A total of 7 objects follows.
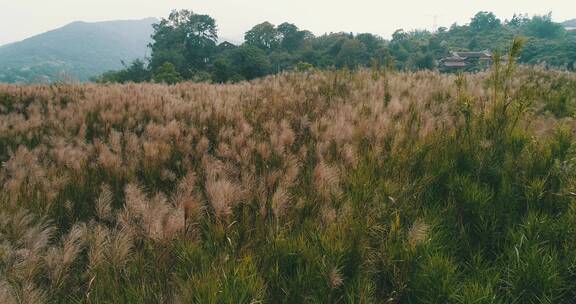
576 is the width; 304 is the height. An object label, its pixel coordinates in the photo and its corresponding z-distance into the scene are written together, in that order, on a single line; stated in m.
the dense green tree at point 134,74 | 68.38
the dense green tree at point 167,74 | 51.38
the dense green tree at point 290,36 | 104.00
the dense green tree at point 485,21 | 144.50
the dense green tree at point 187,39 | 79.29
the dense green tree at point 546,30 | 132.62
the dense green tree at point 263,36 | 100.81
